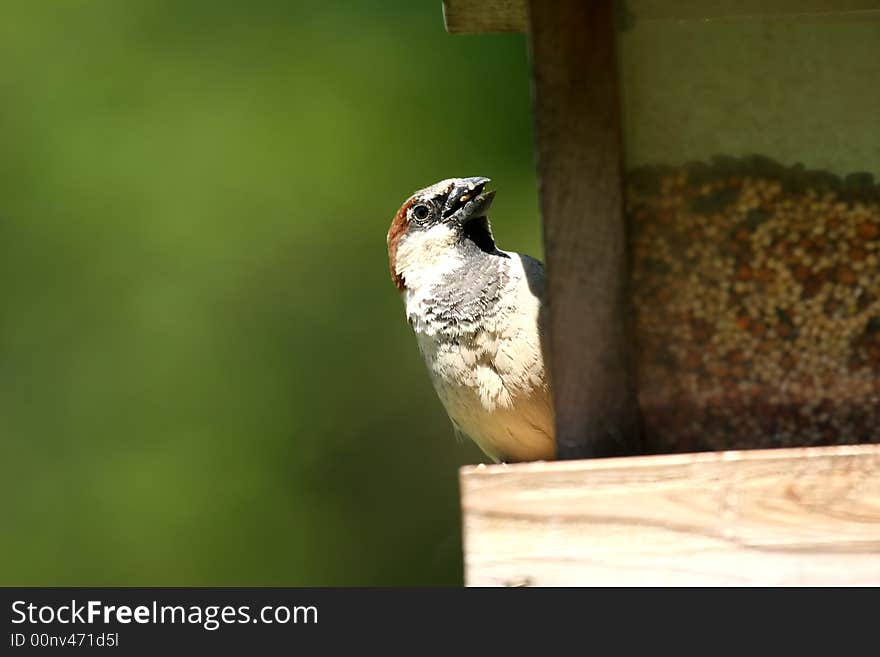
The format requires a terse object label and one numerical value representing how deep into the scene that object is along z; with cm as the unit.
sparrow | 611
